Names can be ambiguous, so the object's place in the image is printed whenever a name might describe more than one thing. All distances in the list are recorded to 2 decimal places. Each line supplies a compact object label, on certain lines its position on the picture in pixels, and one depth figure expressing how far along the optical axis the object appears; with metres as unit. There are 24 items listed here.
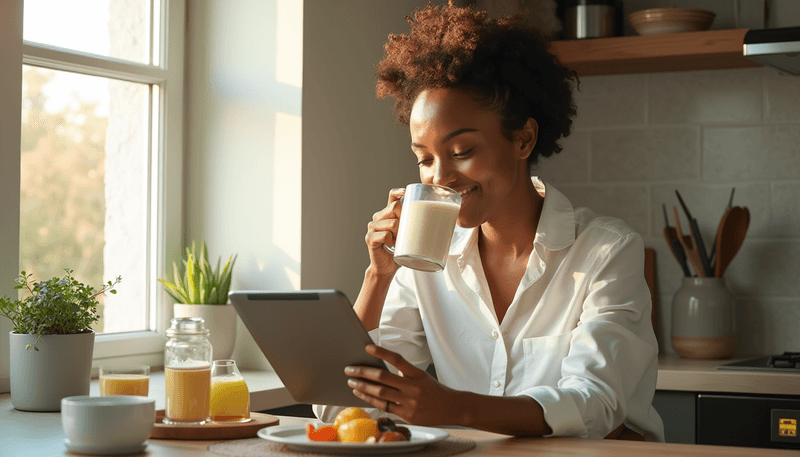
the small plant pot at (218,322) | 2.42
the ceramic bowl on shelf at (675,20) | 2.82
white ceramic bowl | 1.24
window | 2.26
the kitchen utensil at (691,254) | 2.84
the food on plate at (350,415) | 1.29
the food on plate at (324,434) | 1.28
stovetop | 2.40
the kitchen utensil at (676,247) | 2.86
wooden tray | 1.37
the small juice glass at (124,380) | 1.45
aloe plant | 2.44
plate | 1.23
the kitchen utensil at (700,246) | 2.82
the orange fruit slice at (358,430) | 1.25
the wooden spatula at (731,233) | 2.84
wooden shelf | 2.72
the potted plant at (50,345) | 1.76
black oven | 2.32
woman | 1.65
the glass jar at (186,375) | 1.38
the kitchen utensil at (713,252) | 2.84
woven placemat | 1.24
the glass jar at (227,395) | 1.45
